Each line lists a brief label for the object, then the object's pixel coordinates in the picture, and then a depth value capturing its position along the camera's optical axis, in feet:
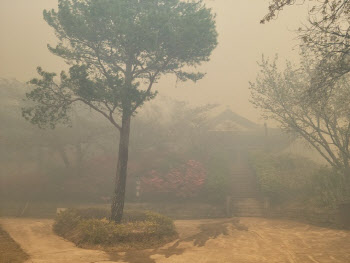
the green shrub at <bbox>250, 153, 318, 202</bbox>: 61.21
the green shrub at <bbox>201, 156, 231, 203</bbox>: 64.03
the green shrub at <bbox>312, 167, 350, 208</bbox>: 47.55
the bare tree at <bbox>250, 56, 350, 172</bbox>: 54.95
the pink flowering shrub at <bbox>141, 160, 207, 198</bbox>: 65.46
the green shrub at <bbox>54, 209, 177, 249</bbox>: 34.06
